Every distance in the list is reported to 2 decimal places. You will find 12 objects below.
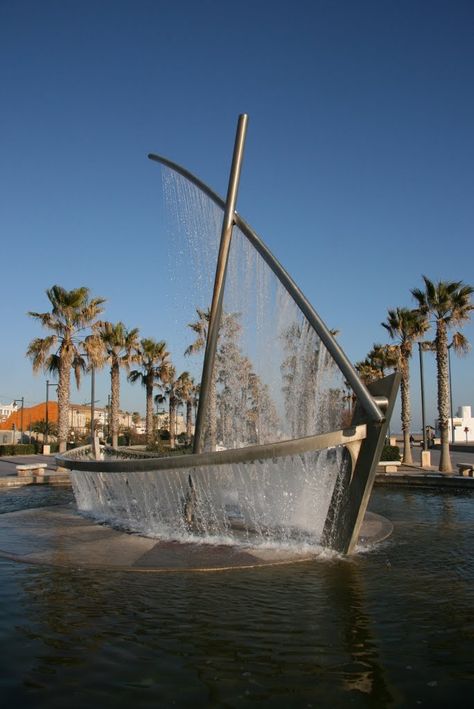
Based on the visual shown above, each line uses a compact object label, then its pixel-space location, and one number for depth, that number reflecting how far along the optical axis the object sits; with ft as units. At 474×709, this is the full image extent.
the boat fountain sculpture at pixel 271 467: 25.82
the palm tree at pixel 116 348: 117.19
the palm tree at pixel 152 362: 136.26
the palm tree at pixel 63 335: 97.86
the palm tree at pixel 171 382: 137.80
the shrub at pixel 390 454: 90.40
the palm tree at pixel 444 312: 76.18
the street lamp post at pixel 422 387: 90.89
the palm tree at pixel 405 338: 89.25
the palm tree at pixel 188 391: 160.25
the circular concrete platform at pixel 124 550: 25.21
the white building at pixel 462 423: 214.73
